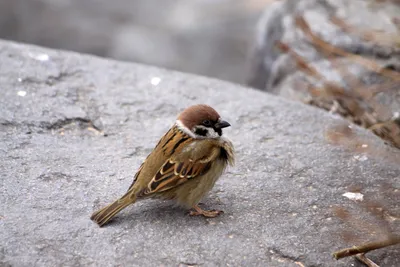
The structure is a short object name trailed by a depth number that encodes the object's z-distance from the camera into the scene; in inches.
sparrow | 325.4
